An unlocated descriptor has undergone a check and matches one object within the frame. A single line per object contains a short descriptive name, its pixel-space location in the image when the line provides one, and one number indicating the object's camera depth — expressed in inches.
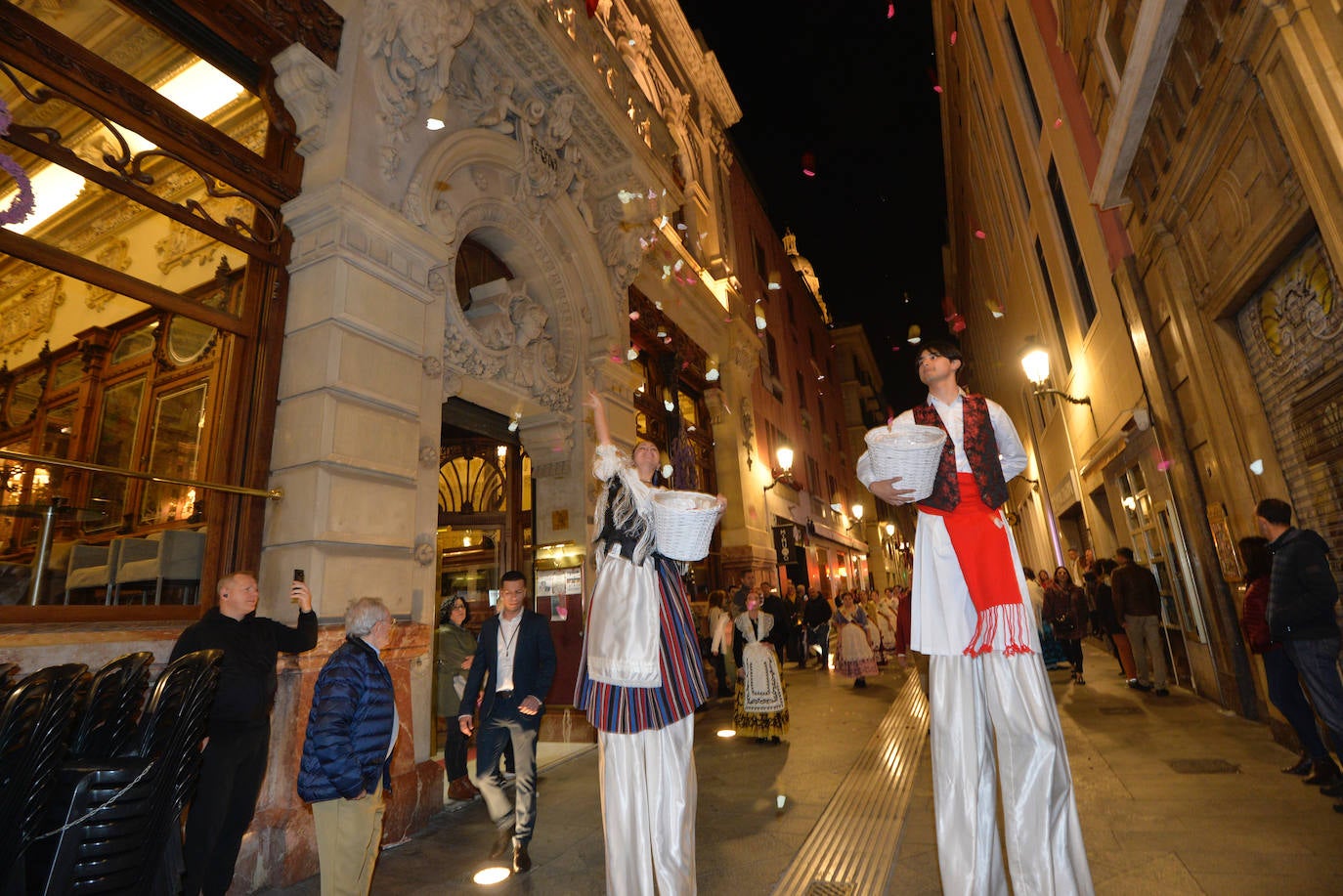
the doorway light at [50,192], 163.6
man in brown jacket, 335.9
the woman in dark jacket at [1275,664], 175.9
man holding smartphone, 136.6
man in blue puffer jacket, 117.9
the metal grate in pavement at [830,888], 128.4
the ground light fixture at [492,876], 149.9
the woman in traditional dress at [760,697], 285.9
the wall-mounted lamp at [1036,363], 413.4
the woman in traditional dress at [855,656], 451.5
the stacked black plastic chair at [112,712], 74.9
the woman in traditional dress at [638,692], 113.0
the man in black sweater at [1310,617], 161.9
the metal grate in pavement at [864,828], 133.8
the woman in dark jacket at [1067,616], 414.9
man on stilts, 93.6
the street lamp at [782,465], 688.2
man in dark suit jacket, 169.2
